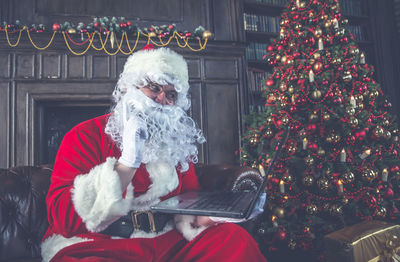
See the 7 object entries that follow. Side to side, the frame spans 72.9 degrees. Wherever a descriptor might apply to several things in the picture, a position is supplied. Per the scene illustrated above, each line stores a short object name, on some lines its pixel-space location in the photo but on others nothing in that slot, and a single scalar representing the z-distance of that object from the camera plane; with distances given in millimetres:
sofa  1397
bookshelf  4090
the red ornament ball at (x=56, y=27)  3268
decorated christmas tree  2537
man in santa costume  1045
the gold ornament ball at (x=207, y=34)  3648
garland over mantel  3277
